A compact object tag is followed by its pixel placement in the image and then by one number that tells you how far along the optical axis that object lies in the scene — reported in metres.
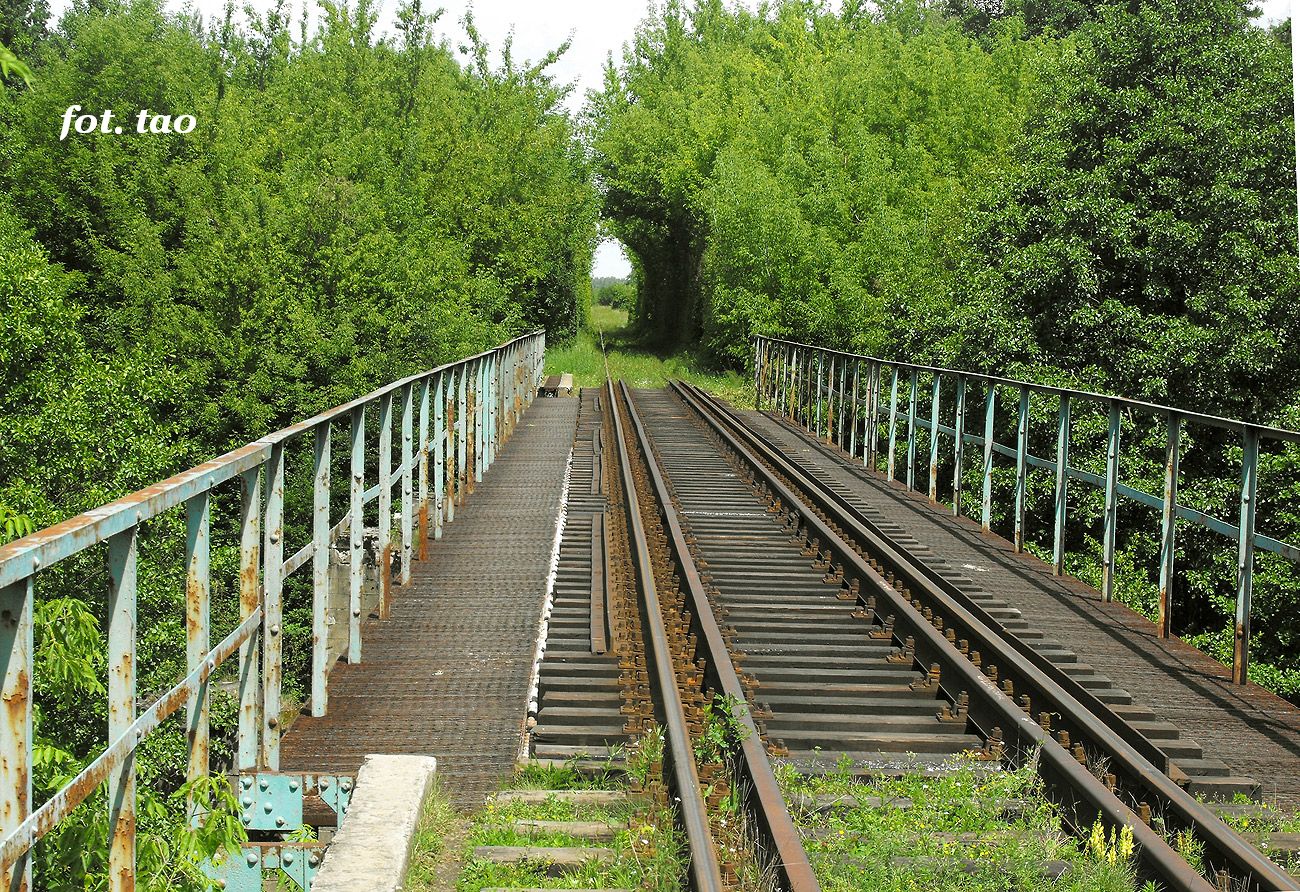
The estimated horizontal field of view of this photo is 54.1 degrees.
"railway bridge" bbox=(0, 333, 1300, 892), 3.79
